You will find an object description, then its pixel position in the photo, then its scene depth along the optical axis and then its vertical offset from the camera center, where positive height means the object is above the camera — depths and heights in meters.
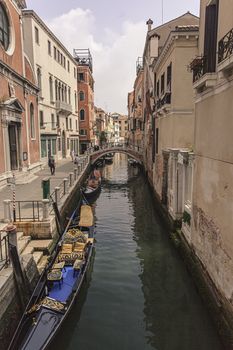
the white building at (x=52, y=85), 22.72 +5.45
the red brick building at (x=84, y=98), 42.22 +6.12
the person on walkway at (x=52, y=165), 18.94 -1.73
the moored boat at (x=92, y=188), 18.96 -3.48
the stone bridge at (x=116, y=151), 32.44 -1.56
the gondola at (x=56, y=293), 5.11 -3.42
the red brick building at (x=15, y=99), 14.23 +2.27
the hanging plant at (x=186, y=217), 9.45 -2.68
